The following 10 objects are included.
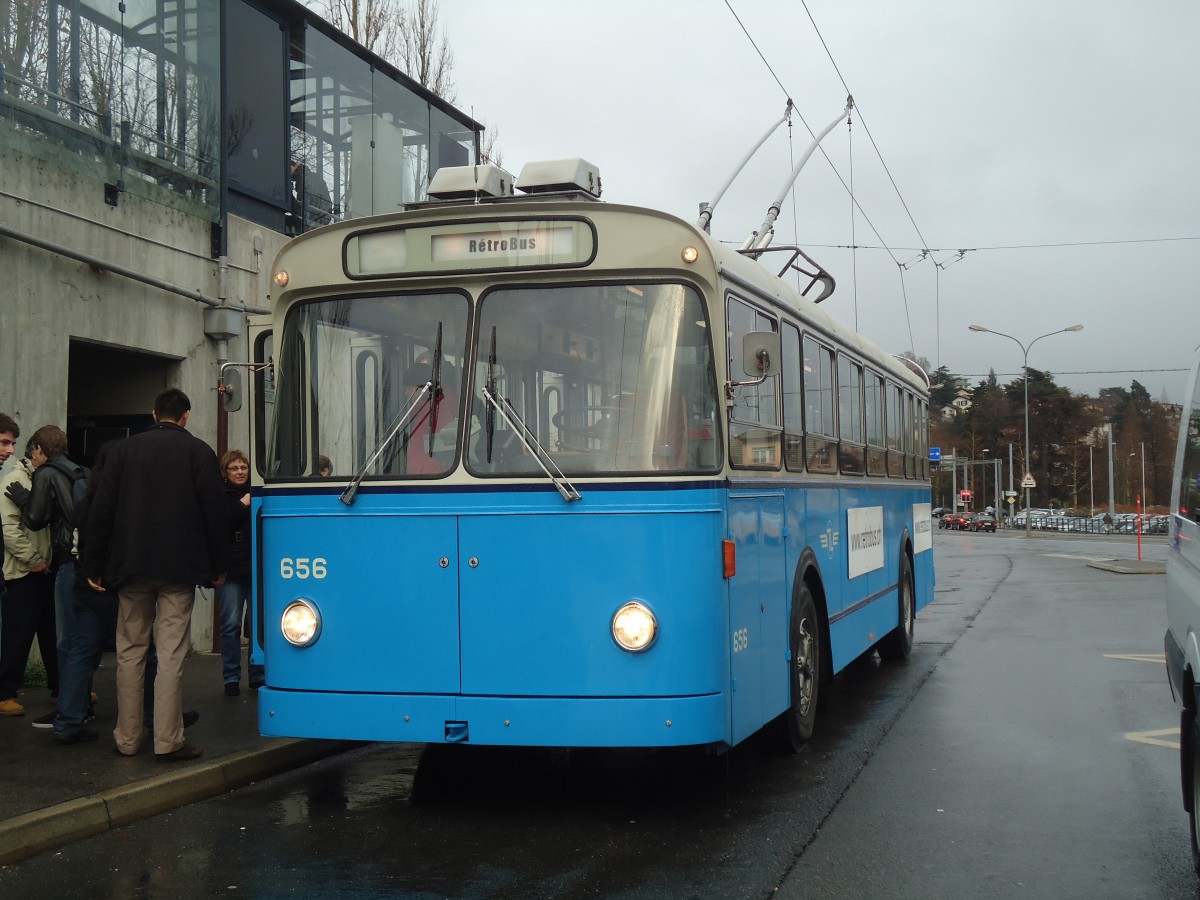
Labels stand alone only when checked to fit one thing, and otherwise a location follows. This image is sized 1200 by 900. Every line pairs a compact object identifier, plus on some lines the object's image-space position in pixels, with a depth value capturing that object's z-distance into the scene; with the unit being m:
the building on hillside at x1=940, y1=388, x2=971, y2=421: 143.00
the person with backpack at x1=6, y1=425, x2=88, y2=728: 8.12
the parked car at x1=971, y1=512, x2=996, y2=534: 79.90
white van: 4.95
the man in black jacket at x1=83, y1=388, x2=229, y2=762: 7.27
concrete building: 10.63
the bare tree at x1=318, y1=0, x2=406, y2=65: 26.70
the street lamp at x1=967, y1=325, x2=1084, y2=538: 63.15
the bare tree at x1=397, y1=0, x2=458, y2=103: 27.47
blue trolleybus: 6.12
